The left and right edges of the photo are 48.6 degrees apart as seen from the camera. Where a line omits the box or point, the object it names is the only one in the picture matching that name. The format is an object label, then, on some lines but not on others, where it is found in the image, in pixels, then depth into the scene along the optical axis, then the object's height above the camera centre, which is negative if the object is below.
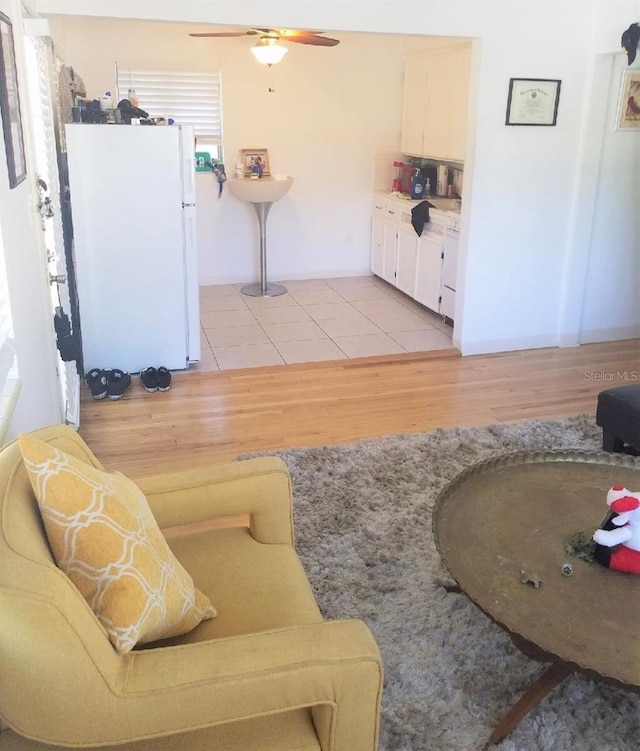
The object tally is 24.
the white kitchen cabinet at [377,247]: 6.69 -0.93
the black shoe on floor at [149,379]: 4.18 -1.35
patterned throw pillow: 1.29 -0.73
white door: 3.20 -0.19
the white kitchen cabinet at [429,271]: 5.46 -0.95
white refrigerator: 4.00 -0.58
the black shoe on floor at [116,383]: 4.08 -1.34
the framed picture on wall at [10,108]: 2.18 +0.09
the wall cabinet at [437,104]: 5.32 +0.33
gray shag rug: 1.85 -1.43
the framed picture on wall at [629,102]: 4.51 +0.29
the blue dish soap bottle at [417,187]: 6.06 -0.34
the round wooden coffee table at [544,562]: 1.58 -1.02
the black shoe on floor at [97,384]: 4.07 -1.34
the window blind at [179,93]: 5.93 +0.39
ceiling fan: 4.73 +0.69
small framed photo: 6.39 -0.14
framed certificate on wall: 4.39 +0.28
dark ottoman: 3.04 -1.12
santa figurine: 1.75 -0.91
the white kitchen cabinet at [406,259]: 5.91 -0.93
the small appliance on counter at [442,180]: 6.15 -0.28
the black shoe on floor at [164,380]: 4.18 -1.34
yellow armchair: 1.14 -0.89
